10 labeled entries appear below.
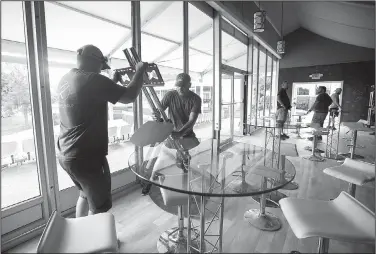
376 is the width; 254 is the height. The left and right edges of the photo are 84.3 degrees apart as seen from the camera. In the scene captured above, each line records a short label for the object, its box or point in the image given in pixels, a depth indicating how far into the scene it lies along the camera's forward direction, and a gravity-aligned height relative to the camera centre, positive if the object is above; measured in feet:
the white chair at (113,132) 9.10 -1.26
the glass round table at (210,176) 4.05 -1.62
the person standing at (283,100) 15.58 +0.19
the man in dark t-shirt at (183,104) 7.63 -0.02
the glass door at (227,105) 16.25 -0.18
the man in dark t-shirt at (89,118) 4.09 -0.29
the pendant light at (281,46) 18.29 +4.97
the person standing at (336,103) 16.49 -0.30
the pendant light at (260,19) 10.86 +4.37
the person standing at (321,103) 16.39 -0.08
